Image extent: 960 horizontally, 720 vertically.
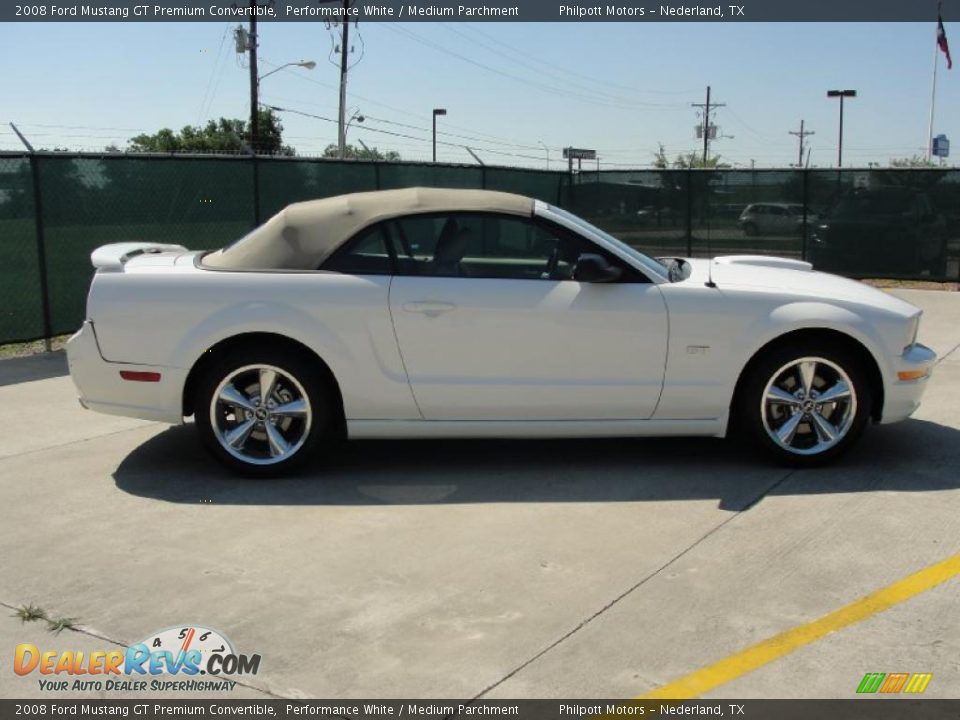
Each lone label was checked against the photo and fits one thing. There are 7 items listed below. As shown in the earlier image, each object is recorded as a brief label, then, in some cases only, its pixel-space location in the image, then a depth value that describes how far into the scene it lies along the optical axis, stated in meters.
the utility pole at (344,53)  36.20
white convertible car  5.55
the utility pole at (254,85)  33.12
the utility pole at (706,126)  73.94
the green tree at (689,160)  66.12
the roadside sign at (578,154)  19.38
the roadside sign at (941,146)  44.84
